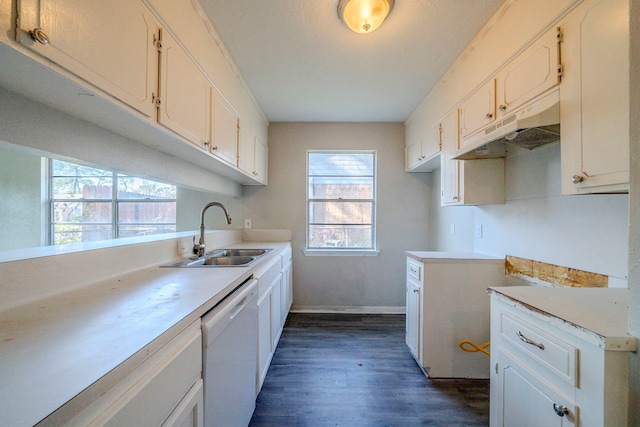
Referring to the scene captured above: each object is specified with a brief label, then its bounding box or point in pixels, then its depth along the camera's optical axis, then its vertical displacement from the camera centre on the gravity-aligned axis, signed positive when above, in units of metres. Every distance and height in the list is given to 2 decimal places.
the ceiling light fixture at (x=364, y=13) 1.40 +1.21
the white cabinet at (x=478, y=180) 1.88 +0.27
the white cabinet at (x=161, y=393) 0.49 -0.44
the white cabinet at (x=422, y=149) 2.38 +0.72
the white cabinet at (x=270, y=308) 1.65 -0.78
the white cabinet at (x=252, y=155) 2.23 +0.62
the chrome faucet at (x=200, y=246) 1.92 -0.26
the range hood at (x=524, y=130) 1.12 +0.45
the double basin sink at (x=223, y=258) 1.67 -0.37
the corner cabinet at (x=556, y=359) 0.70 -0.50
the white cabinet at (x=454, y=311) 1.88 -0.75
